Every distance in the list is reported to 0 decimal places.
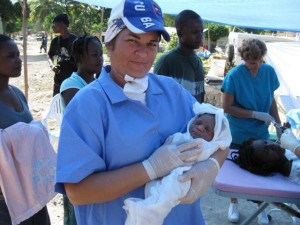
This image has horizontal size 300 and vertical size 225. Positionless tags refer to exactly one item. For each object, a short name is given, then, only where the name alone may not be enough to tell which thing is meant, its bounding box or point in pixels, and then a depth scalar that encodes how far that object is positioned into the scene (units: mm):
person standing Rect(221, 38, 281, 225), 3367
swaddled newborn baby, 1212
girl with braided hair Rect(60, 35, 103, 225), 2750
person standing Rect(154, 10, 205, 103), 3240
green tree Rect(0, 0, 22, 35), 24047
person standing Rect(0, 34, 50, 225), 2186
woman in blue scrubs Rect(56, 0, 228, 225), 1163
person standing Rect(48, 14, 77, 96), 4996
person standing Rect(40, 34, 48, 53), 35734
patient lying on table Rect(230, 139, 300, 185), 2596
